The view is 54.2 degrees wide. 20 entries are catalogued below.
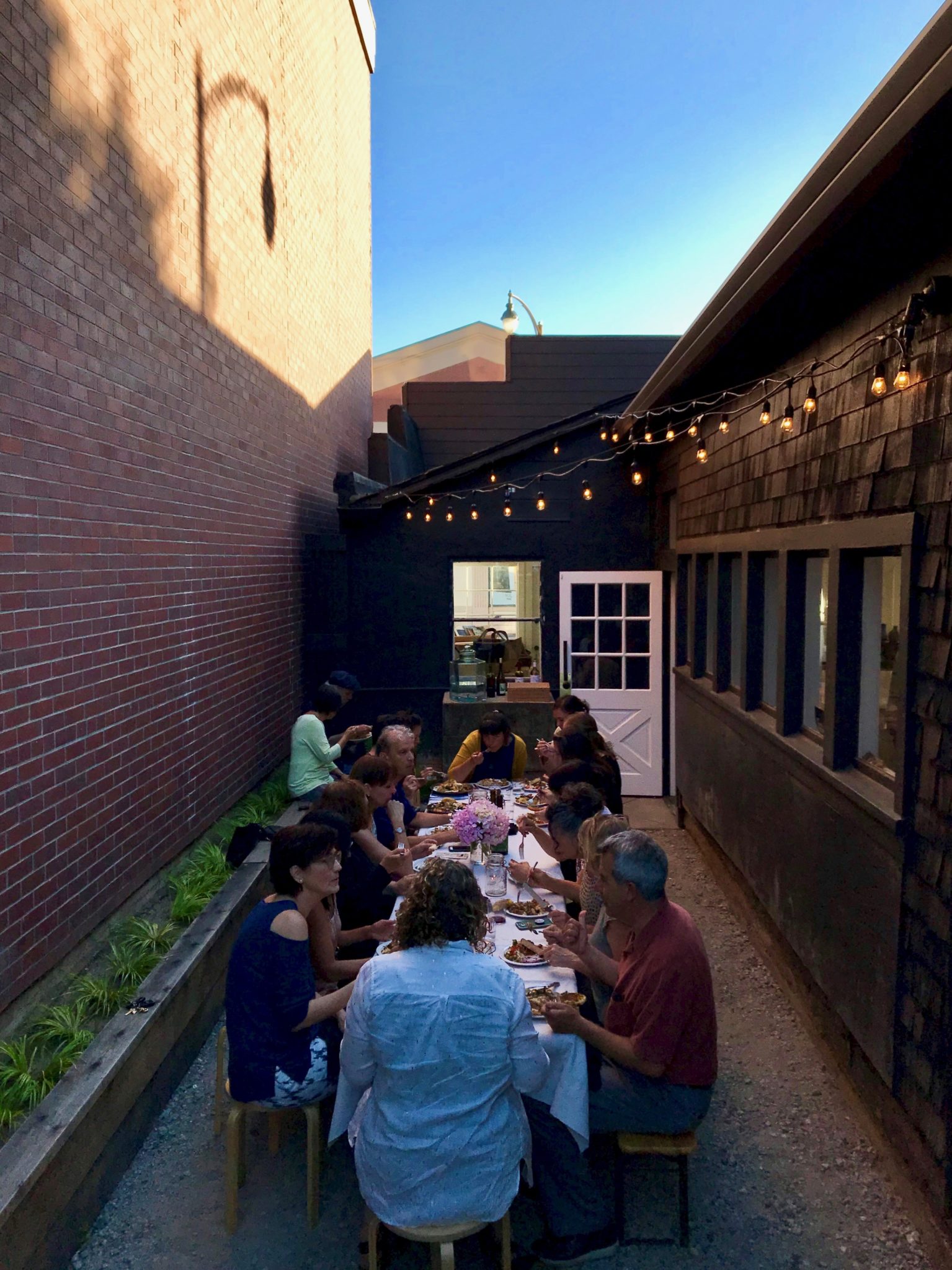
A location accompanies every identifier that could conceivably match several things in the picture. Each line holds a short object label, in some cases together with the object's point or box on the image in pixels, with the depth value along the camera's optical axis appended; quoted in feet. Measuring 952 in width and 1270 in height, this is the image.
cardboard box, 32.60
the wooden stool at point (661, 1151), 10.71
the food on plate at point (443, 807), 19.57
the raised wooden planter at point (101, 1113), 9.60
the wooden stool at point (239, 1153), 11.28
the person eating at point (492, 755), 22.13
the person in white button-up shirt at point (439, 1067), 8.82
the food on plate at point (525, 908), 13.69
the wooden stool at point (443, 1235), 8.95
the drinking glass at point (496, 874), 14.53
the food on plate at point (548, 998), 11.13
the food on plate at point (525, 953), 12.17
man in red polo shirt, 10.54
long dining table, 10.39
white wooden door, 32.55
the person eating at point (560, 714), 20.56
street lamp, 56.18
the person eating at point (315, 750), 23.08
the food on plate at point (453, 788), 20.92
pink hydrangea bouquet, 15.15
